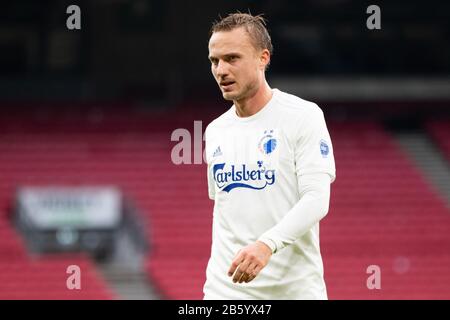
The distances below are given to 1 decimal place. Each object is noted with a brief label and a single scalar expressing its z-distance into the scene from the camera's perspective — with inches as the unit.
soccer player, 287.9
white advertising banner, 1138.7
